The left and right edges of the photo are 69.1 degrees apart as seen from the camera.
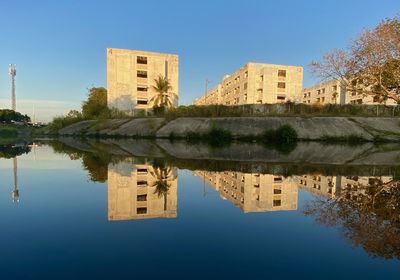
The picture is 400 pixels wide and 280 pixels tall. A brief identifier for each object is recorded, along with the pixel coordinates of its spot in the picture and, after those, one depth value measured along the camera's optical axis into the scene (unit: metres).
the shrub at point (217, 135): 35.12
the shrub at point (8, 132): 57.63
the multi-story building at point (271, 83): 81.62
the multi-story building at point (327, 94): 91.31
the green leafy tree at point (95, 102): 67.81
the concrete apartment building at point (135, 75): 66.06
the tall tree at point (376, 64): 27.91
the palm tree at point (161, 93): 60.44
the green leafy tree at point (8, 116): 88.32
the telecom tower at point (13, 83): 77.06
